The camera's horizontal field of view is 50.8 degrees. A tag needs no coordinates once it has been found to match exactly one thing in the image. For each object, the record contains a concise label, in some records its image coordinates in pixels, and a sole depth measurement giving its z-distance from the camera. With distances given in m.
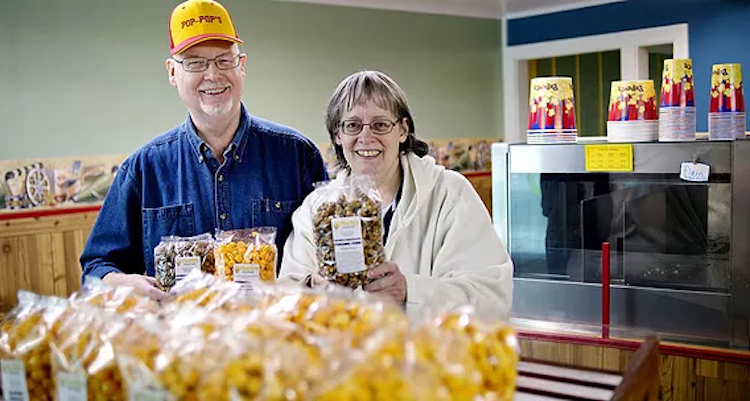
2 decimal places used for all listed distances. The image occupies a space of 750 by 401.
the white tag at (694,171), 2.60
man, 2.31
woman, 1.98
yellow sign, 2.76
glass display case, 2.56
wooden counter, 2.28
